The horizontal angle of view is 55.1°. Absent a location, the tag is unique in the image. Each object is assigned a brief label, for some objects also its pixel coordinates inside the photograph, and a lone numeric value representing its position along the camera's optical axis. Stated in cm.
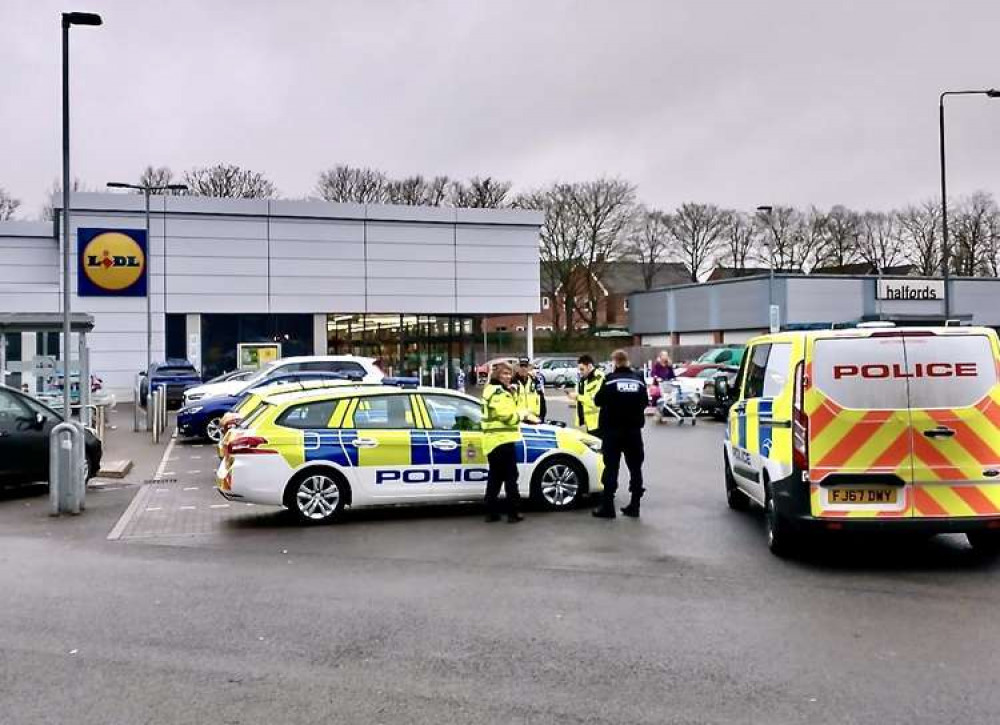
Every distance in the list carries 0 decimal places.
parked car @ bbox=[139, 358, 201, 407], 2858
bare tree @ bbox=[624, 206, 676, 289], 7219
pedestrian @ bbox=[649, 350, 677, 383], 2315
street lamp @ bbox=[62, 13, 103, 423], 1183
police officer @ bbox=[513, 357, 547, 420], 1292
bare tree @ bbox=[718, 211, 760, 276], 7531
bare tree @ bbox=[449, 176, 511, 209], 6300
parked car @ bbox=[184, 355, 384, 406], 2234
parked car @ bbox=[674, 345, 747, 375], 2908
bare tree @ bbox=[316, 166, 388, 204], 6244
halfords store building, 4988
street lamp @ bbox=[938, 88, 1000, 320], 2500
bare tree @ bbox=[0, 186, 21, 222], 5848
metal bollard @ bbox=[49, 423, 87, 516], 1077
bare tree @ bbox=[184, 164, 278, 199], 5856
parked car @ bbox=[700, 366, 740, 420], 2372
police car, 975
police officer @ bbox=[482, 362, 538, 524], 973
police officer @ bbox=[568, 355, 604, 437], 1379
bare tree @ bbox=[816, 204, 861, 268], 7288
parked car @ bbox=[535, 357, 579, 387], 4469
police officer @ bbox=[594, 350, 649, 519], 986
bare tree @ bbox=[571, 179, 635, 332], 6166
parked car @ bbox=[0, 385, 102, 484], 1214
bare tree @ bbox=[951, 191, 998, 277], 6675
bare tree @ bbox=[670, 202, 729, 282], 7475
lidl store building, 3394
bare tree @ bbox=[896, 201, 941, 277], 6862
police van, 732
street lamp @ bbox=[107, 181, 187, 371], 2935
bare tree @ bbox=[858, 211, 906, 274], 7294
